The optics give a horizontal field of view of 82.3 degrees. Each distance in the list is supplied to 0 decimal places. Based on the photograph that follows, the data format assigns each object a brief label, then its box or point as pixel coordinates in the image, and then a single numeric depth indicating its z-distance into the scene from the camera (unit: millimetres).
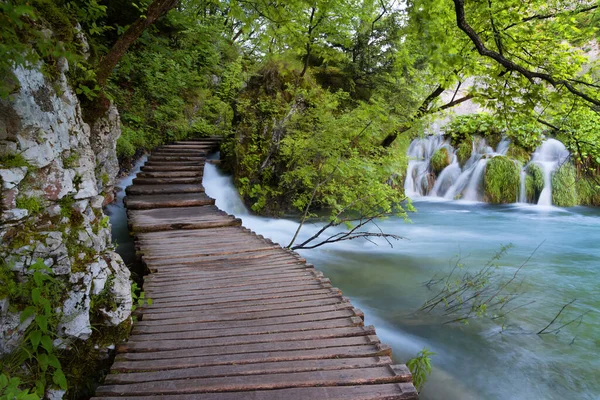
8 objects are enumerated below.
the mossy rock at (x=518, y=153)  12570
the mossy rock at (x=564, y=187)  11812
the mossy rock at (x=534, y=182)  12098
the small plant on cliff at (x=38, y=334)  1940
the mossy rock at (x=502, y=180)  12344
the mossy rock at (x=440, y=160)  13664
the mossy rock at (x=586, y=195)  12008
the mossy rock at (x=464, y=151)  13414
